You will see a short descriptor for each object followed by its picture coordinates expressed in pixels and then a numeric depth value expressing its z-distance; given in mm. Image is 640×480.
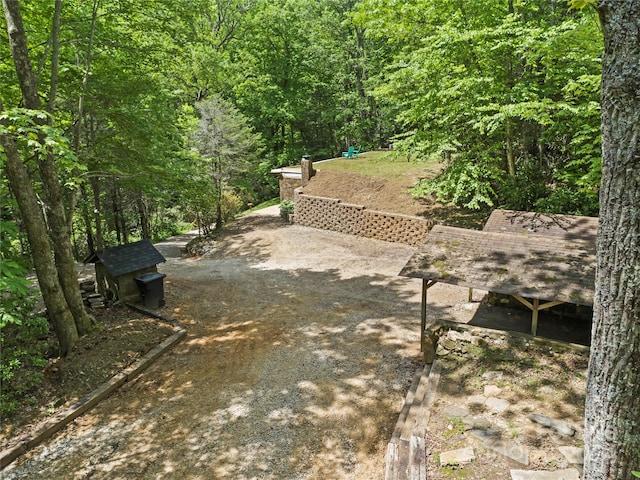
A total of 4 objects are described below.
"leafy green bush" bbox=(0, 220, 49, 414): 5855
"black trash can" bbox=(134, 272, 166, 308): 10289
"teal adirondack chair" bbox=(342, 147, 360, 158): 24469
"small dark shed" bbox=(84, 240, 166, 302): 10102
